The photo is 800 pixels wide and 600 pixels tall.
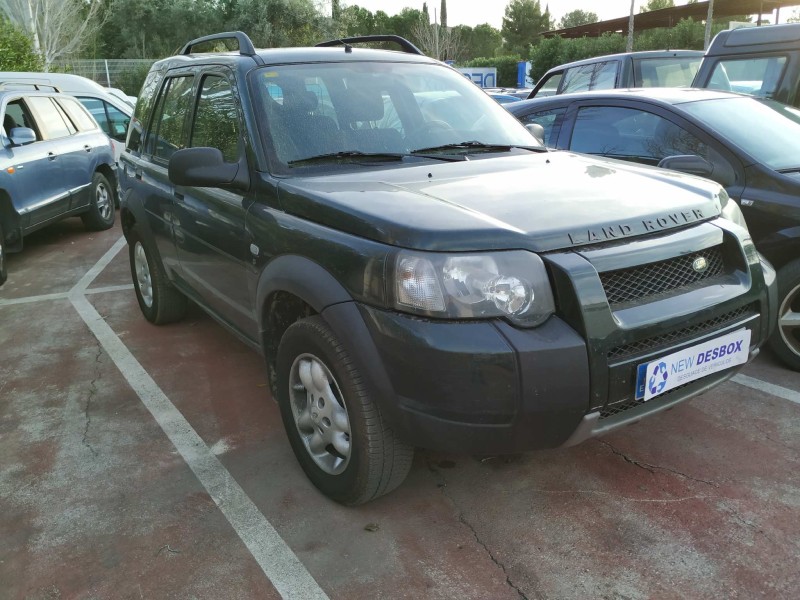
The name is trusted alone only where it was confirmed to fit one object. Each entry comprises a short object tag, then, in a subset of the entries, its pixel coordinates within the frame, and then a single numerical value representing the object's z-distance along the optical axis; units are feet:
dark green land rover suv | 7.70
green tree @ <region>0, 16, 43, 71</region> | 51.52
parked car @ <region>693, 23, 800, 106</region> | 19.35
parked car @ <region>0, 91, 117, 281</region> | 23.54
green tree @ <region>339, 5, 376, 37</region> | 139.85
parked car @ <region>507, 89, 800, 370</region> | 13.26
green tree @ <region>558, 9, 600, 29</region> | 264.11
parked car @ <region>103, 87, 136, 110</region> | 46.73
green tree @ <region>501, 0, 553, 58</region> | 219.82
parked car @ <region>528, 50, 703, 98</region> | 27.09
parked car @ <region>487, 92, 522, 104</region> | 54.48
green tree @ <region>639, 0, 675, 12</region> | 196.54
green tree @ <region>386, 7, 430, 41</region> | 202.69
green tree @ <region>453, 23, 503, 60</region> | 225.76
